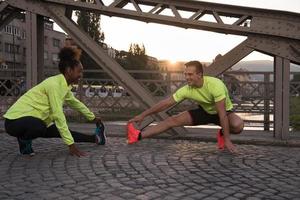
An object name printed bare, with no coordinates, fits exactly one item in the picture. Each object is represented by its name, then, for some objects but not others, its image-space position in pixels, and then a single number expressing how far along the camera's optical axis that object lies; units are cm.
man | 689
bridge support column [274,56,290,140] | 820
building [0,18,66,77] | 7064
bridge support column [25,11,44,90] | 956
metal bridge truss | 815
